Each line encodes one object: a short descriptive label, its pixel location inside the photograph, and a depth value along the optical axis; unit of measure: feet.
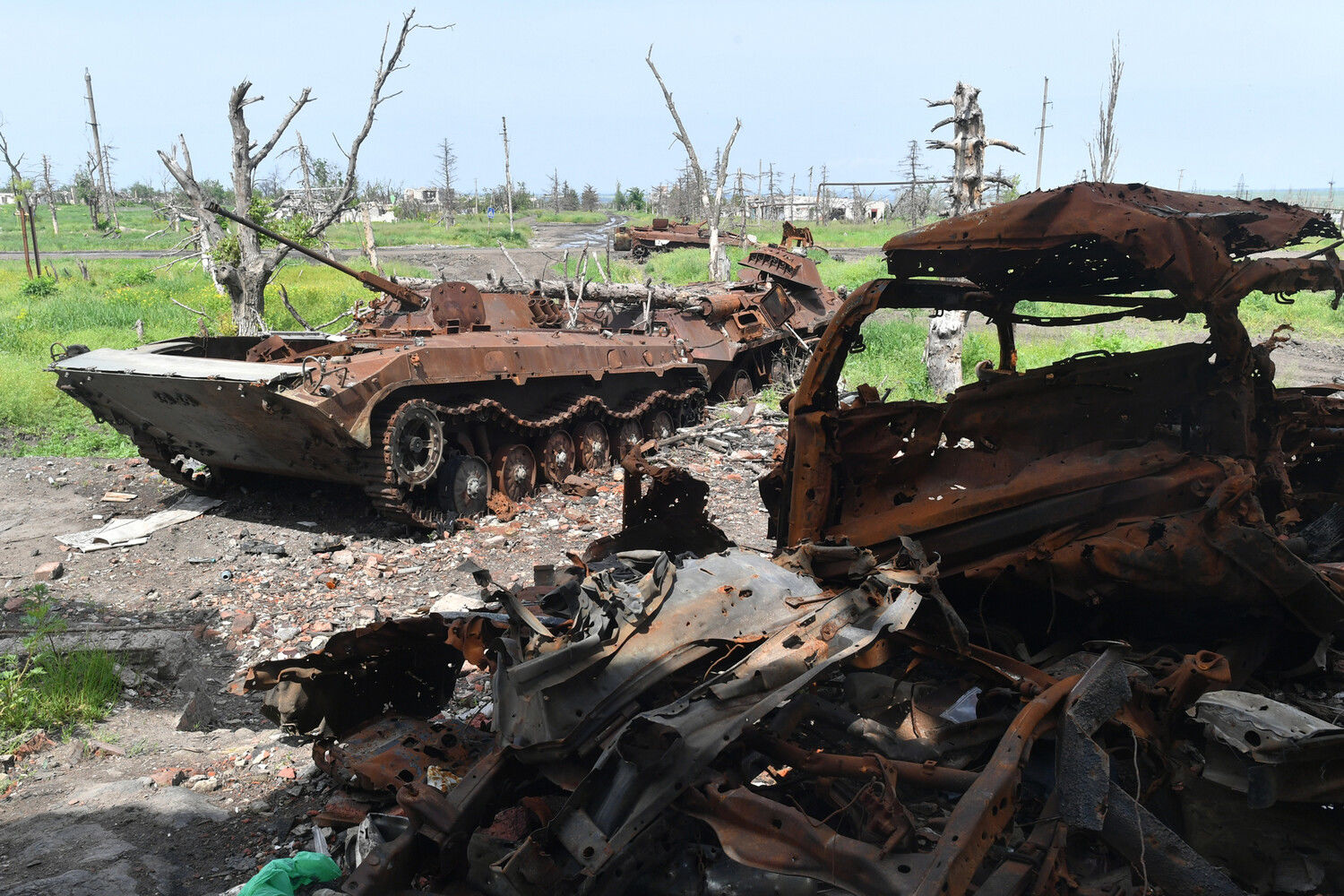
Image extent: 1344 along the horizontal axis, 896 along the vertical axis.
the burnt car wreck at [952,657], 9.35
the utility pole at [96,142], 123.75
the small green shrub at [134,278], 88.69
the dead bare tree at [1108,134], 76.33
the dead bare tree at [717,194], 71.77
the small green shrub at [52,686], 16.79
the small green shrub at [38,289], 78.33
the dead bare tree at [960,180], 40.96
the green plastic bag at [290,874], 10.60
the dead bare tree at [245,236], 44.78
